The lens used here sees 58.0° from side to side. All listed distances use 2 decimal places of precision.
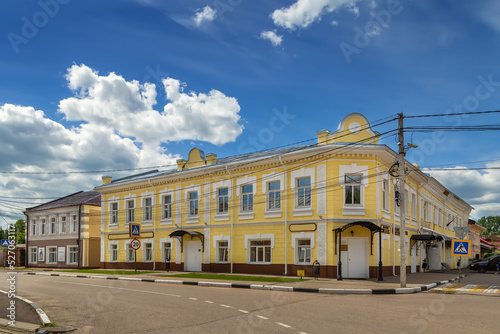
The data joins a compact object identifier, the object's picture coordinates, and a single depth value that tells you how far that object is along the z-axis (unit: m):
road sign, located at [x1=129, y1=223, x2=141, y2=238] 30.55
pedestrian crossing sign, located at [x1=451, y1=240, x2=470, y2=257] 21.30
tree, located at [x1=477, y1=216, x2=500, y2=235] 173.12
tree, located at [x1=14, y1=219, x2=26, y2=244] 93.69
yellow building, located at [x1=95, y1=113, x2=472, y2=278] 25.39
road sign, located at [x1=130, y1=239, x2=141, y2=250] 29.48
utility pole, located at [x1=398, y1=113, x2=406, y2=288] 20.08
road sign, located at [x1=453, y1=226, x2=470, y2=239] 23.41
